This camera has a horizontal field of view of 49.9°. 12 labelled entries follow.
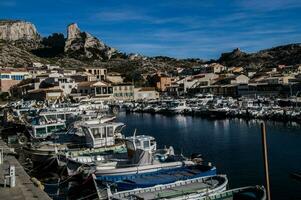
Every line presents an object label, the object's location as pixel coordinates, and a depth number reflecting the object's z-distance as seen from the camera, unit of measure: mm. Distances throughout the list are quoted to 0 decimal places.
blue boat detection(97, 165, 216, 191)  14792
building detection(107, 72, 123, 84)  90488
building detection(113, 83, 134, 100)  75361
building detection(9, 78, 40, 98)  70617
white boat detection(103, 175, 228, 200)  13685
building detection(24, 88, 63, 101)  62771
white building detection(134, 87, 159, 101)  77916
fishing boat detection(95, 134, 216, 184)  15864
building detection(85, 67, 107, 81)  90096
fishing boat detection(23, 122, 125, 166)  20962
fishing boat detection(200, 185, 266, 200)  13879
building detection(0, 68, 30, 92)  76123
